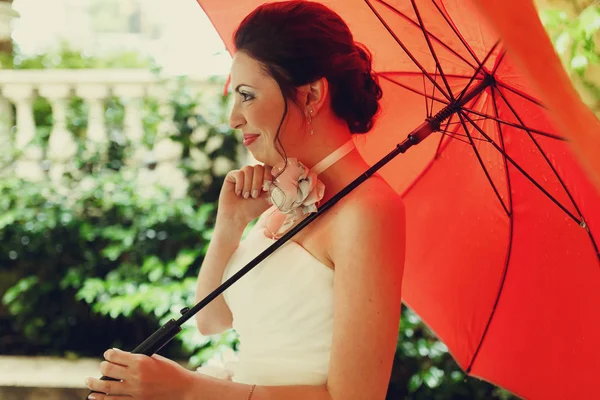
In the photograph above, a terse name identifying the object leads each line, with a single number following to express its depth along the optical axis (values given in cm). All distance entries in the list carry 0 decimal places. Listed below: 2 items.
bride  150
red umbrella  167
